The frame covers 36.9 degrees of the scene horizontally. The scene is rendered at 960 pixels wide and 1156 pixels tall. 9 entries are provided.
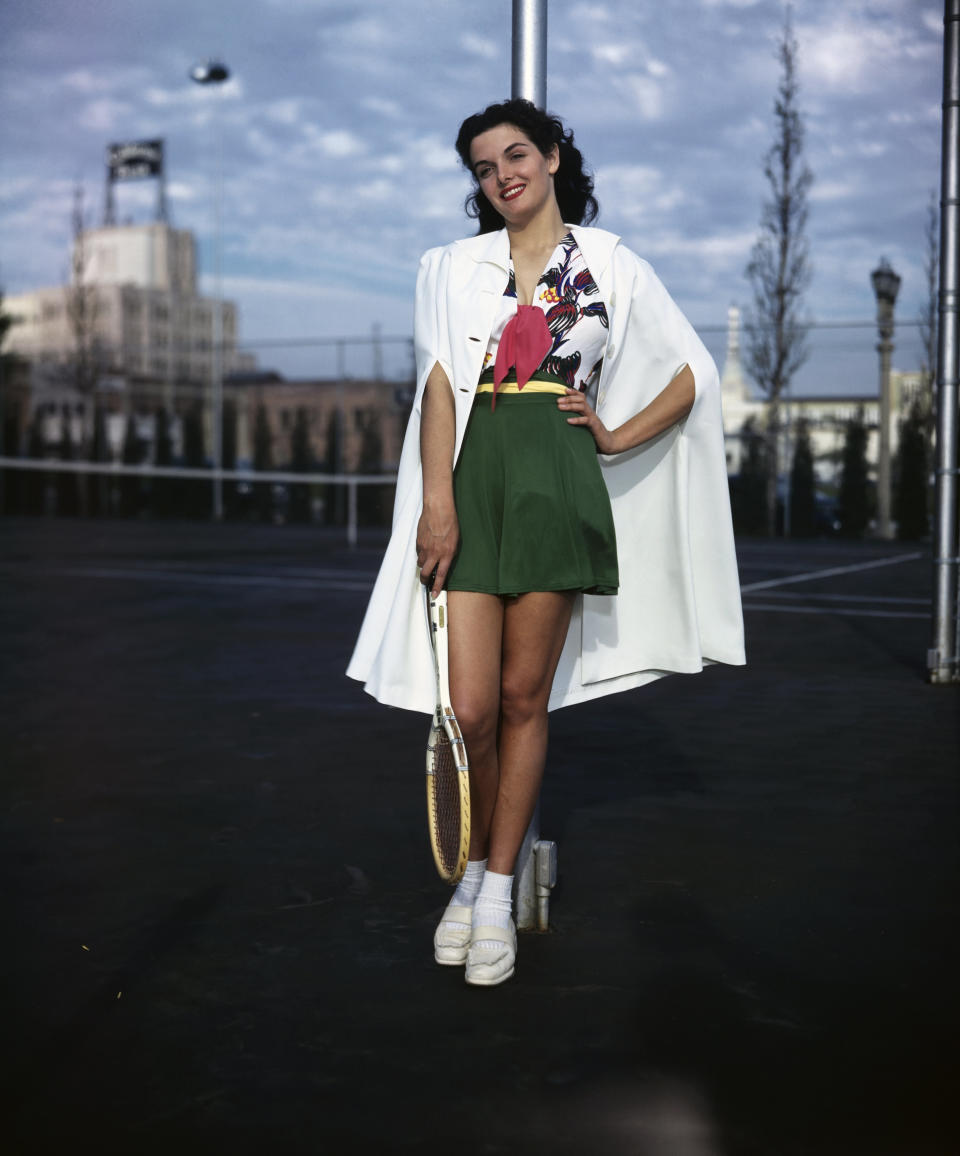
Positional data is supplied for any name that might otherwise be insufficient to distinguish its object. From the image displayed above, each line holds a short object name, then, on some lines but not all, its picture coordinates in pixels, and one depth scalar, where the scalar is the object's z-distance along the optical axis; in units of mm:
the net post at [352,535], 20006
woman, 2742
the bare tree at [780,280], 23422
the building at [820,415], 22750
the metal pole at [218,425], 28500
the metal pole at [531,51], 3061
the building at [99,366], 29219
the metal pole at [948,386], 6375
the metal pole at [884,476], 22672
